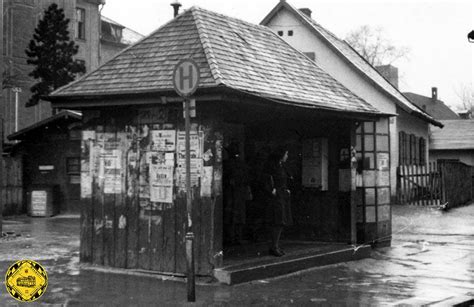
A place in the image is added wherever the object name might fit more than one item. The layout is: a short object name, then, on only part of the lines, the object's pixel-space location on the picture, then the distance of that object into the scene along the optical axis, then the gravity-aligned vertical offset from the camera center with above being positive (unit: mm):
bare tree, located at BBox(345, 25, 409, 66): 63697 +11545
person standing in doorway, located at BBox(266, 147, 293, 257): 12391 -274
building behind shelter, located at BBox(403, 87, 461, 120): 84000 +8766
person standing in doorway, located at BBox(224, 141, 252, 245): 13328 -173
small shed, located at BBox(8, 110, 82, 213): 25609 +703
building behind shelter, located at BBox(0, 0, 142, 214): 26031 +6940
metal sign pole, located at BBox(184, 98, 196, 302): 9492 -783
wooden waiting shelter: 10977 +899
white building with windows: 30484 +4680
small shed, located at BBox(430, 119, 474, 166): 43250 +2187
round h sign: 9516 +1366
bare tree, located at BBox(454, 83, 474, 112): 93500 +9933
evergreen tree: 34281 +6030
